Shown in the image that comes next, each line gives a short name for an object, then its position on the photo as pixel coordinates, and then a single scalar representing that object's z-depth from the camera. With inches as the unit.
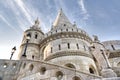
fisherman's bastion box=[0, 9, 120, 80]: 179.9
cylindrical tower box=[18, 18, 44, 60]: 388.4
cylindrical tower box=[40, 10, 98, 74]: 302.0
